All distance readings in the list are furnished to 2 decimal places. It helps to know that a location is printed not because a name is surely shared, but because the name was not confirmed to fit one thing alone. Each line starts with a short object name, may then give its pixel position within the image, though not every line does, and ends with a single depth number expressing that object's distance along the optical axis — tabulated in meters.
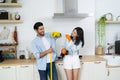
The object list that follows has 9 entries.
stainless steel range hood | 3.51
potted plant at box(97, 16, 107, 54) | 4.05
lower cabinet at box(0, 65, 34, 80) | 3.23
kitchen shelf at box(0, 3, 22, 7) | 3.46
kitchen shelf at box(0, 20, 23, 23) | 3.47
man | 3.00
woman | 3.17
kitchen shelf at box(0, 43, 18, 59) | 3.65
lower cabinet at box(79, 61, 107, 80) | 3.44
